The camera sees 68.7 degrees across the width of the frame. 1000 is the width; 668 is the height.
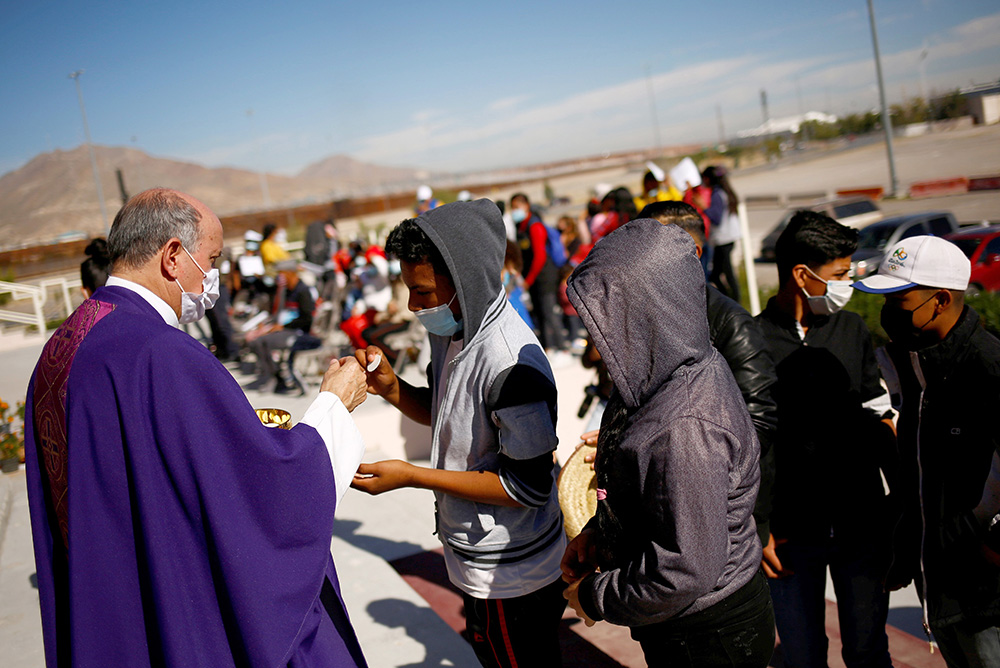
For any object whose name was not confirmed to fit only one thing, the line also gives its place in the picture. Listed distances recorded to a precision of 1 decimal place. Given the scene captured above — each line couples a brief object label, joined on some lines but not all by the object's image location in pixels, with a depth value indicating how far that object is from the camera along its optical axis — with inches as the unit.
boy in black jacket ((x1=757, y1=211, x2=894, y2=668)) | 108.2
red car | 383.6
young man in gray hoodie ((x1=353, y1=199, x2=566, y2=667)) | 87.9
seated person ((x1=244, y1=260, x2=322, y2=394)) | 369.1
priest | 72.6
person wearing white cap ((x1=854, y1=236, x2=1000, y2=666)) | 90.0
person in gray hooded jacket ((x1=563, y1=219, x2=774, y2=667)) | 65.2
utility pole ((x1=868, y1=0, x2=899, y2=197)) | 857.6
